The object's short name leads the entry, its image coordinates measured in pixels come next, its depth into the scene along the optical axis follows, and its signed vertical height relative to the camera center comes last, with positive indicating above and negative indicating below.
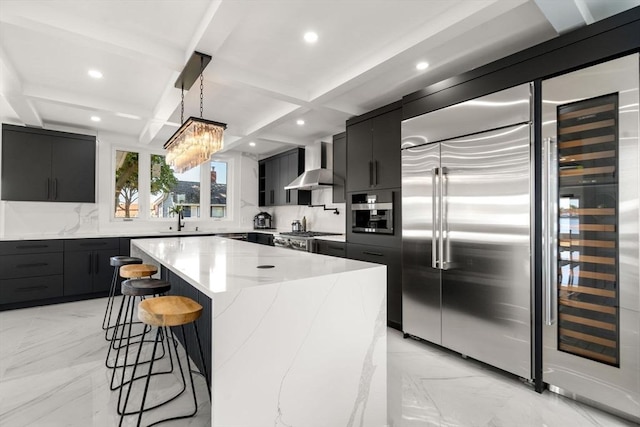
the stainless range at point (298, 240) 4.42 -0.34
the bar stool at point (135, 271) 2.66 -0.48
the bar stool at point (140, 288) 1.97 -0.46
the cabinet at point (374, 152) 3.39 +0.73
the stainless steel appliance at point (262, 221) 6.52 -0.10
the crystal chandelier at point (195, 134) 2.62 +0.75
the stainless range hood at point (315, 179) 4.67 +0.55
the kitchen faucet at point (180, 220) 5.77 -0.08
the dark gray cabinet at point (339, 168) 4.46 +0.69
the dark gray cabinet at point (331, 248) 4.04 -0.42
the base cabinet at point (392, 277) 3.29 -0.64
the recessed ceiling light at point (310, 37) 2.40 +1.37
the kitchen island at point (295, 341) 1.36 -0.60
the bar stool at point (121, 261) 3.07 -0.44
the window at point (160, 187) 5.73 +0.53
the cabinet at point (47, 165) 4.26 +0.70
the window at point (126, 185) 5.41 +0.53
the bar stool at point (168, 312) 1.58 -0.49
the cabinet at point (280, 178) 5.55 +0.73
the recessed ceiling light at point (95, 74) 3.00 +1.35
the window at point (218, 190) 6.45 +0.54
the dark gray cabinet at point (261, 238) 5.70 -0.40
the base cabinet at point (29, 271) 3.99 -0.72
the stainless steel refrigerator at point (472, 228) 2.24 -0.09
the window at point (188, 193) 5.99 +0.44
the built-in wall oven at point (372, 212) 3.47 +0.05
